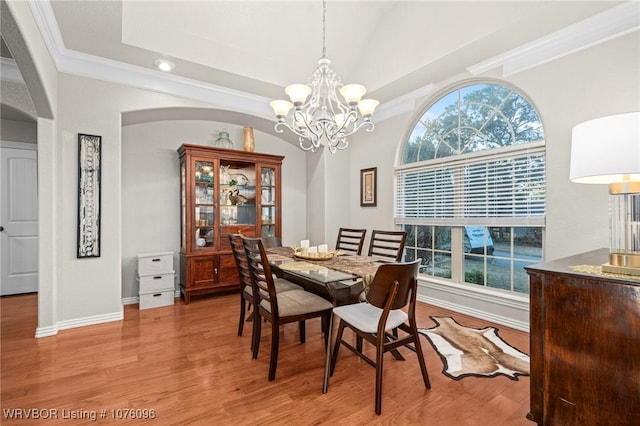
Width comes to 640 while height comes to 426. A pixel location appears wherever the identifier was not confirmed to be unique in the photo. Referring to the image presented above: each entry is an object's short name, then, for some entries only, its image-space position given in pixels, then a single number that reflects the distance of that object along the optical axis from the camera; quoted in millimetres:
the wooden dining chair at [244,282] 2329
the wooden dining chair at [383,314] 1624
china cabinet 3777
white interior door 4098
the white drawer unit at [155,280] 3539
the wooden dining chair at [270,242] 3566
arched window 2855
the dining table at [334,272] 2002
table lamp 1263
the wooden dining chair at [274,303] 2027
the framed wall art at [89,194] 2992
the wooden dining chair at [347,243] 3252
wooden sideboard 1203
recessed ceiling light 3062
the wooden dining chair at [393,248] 2841
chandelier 2354
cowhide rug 2117
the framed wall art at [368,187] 4328
